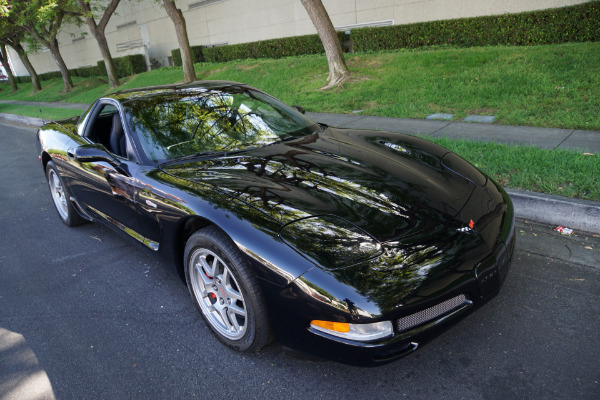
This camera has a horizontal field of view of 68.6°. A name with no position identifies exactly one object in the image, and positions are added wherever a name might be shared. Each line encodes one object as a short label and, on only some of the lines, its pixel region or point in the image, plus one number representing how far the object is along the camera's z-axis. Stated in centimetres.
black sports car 199
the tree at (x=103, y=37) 1840
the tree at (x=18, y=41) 2424
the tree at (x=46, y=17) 1553
